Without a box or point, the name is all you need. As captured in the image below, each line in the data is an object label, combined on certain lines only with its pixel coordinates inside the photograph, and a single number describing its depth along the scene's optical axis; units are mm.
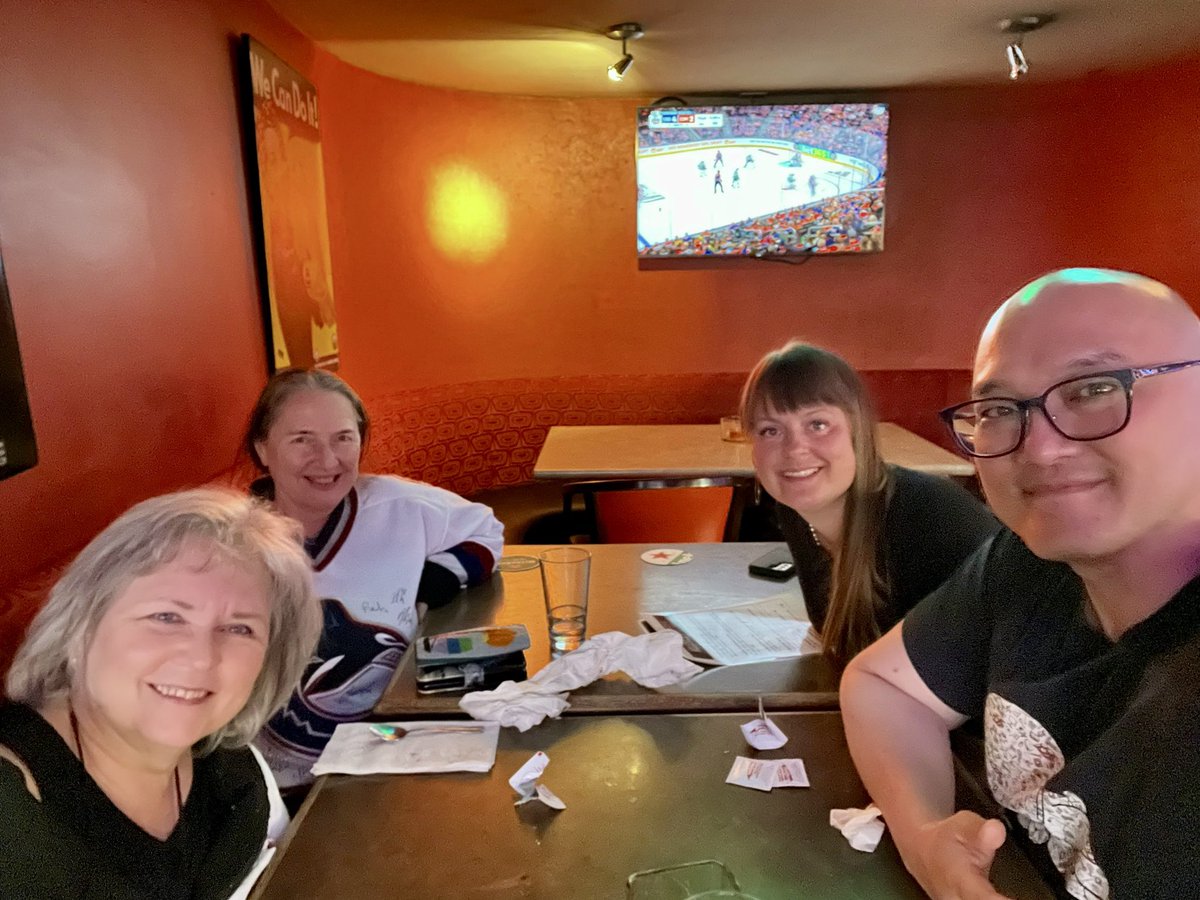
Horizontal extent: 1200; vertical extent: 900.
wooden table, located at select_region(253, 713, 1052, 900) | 906
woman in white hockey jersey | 1652
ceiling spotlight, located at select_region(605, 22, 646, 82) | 3418
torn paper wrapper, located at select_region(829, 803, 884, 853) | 964
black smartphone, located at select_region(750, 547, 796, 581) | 1900
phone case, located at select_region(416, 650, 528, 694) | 1364
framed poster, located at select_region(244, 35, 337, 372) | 2785
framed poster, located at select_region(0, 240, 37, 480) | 1417
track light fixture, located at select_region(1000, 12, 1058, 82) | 3418
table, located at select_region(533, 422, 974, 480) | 2844
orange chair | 2523
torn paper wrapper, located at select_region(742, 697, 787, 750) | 1174
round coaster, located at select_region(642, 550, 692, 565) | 1991
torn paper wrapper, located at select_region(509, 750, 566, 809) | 1054
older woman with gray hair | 865
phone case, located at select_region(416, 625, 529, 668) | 1390
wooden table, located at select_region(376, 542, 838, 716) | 1318
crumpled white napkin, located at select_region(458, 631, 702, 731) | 1259
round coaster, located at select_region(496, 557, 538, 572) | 1986
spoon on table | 1217
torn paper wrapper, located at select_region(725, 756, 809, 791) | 1082
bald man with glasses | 715
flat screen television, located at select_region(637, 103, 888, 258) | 4590
